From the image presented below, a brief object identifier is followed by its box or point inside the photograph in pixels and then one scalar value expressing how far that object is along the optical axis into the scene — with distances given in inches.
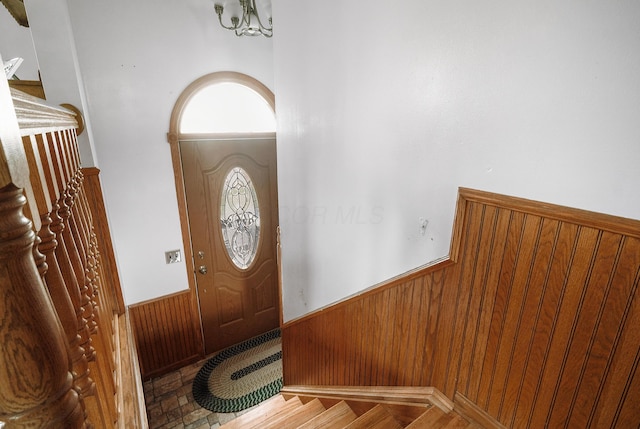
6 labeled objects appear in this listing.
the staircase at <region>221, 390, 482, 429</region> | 59.2
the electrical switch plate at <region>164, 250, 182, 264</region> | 116.0
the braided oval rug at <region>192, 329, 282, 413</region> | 114.8
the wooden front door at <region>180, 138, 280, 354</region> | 117.4
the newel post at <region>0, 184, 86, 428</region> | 15.0
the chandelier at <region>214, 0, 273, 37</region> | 101.5
